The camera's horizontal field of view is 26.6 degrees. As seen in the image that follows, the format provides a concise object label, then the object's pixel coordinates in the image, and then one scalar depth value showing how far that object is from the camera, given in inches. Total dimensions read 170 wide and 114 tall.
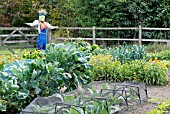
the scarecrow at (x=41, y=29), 546.1
